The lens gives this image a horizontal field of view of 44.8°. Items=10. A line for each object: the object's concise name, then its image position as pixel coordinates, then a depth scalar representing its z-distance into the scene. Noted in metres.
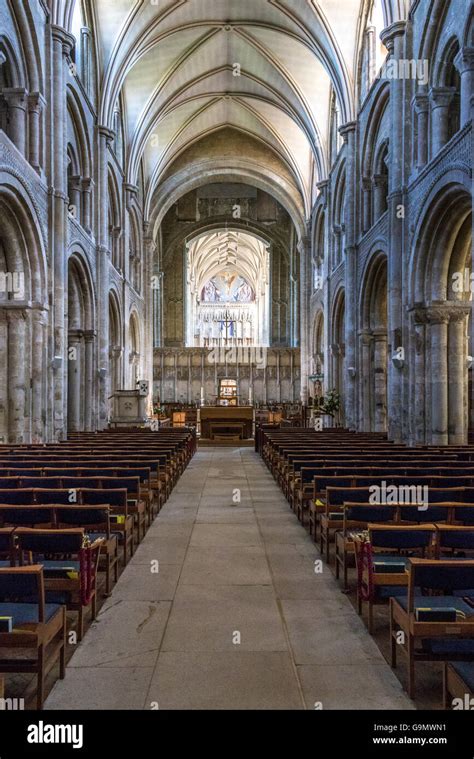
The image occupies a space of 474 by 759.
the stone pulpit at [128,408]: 23.52
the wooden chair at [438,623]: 3.62
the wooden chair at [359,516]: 5.72
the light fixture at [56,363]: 16.34
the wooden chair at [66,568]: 4.51
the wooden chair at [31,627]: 3.48
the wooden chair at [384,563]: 4.66
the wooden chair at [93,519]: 5.50
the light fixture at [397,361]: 16.41
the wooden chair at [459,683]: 3.08
